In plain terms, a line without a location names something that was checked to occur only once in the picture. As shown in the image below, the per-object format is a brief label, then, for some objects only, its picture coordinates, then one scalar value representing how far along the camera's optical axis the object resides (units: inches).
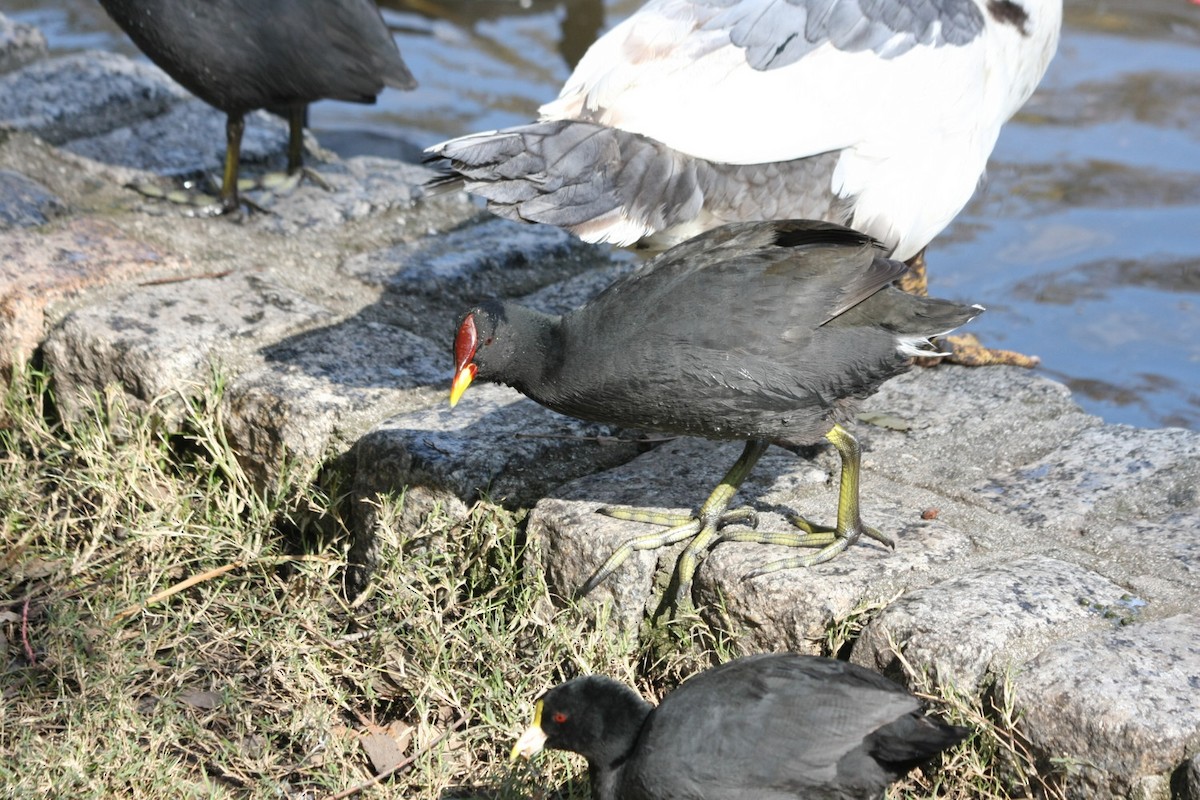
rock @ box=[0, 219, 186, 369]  296.8
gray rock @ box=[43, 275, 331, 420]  279.7
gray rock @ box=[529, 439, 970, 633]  215.0
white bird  254.8
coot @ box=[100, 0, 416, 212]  337.4
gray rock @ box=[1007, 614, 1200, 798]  179.2
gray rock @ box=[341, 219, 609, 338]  313.7
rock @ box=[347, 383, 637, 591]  249.0
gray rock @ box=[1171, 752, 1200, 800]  173.7
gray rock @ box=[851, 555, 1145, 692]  196.5
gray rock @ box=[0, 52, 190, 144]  394.3
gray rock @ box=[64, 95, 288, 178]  380.5
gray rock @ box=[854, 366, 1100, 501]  257.0
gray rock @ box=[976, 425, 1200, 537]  235.5
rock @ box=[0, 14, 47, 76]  457.4
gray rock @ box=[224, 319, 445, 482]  265.9
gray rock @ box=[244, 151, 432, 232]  350.3
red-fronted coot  218.1
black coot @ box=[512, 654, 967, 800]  183.3
